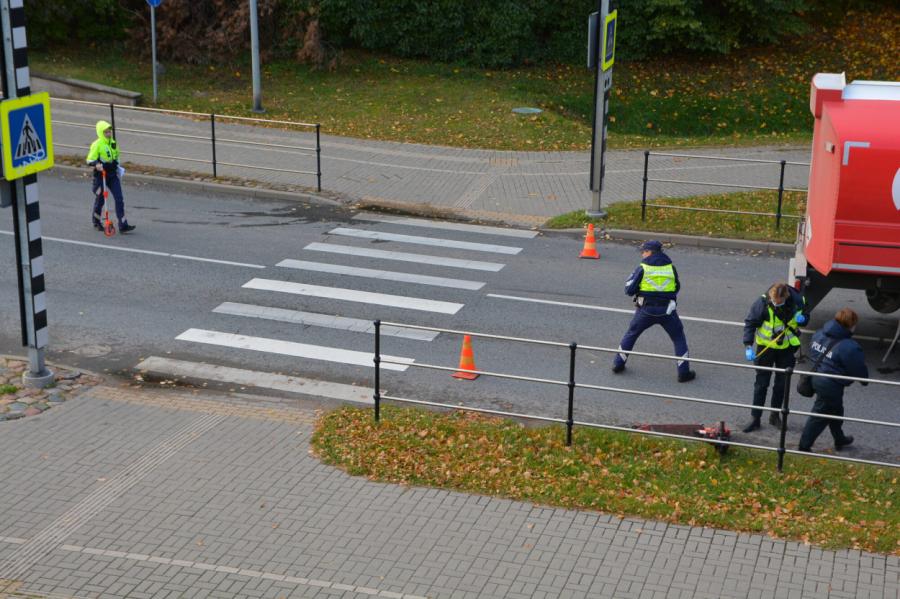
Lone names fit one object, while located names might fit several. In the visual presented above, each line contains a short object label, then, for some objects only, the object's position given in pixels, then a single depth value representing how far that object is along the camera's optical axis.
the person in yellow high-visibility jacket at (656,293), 13.40
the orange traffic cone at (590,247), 18.23
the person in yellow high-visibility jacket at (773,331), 11.98
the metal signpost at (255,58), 26.69
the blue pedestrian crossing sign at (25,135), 11.73
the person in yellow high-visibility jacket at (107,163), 18.42
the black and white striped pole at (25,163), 11.77
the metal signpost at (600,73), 19.12
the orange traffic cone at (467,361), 13.38
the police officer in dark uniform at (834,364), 11.23
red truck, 13.58
